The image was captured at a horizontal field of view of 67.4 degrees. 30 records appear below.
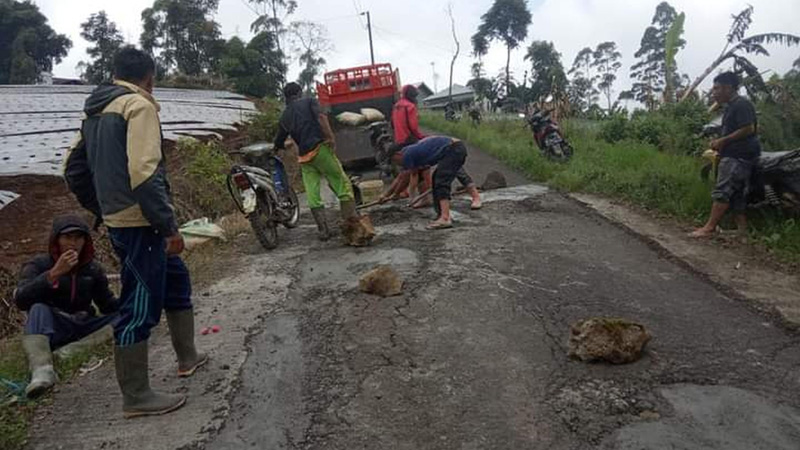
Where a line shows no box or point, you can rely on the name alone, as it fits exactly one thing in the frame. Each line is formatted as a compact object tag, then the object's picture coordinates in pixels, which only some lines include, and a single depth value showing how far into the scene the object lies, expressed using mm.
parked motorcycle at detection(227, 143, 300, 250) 5809
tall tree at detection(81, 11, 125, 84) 31266
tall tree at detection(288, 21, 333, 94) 32125
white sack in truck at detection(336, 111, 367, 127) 11852
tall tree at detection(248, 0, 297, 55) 28803
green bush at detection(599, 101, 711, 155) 10375
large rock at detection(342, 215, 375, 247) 5676
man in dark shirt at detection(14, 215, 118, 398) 3571
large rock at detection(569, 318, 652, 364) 3059
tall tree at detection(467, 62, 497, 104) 35044
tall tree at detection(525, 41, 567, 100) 30609
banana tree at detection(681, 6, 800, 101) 14460
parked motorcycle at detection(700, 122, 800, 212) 5219
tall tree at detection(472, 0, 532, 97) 32094
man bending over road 6242
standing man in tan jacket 2654
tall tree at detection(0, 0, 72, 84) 29469
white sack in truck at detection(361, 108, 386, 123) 12148
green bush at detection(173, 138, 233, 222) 7871
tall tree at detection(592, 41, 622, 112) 45188
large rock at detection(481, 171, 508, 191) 8742
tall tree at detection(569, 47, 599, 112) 42131
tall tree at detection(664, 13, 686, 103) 14867
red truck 12977
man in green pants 5980
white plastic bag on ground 6137
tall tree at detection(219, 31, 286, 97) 23766
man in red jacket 7645
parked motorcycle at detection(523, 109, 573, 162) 10547
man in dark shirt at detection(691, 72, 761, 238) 5340
